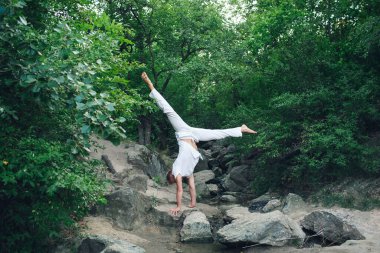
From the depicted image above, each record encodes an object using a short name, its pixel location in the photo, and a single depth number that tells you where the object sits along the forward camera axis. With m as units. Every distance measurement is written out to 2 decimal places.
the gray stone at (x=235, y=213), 10.44
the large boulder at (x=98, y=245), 7.19
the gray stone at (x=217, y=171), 19.97
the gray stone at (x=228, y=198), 14.49
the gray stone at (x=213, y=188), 16.03
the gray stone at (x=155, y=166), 15.42
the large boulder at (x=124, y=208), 9.10
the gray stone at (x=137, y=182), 11.99
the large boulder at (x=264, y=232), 8.27
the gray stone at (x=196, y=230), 9.02
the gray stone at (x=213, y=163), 21.91
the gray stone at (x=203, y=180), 15.52
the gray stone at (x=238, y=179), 16.56
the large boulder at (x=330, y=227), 8.39
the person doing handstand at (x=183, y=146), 10.03
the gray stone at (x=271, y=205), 11.84
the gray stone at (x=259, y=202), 12.12
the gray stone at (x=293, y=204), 11.27
